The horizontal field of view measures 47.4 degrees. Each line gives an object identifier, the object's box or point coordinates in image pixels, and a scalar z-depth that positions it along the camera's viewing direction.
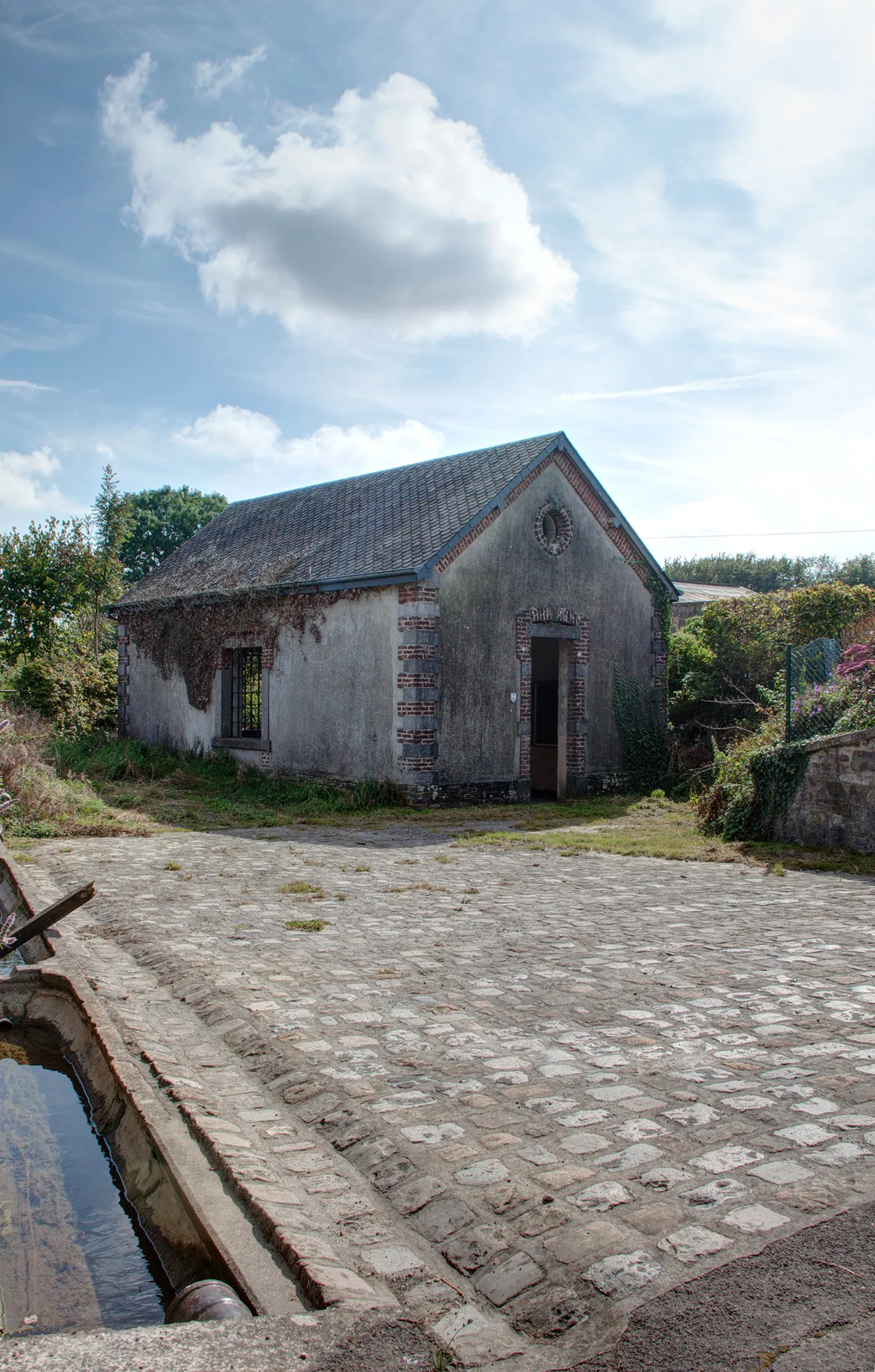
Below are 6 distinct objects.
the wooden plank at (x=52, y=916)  5.82
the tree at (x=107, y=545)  28.53
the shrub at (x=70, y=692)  22.61
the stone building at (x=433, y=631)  14.76
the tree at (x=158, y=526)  48.81
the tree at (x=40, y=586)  27.11
